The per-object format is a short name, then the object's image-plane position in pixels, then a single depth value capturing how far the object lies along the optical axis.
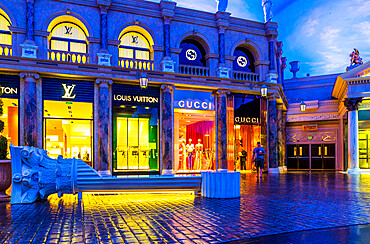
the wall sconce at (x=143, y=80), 15.57
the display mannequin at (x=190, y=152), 21.10
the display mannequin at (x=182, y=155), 20.73
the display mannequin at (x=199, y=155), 21.33
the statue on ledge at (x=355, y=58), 27.06
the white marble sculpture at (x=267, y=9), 22.64
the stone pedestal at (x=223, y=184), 9.71
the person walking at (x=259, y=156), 17.55
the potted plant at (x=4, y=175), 9.25
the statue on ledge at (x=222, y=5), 20.95
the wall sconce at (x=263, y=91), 18.10
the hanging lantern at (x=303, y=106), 27.04
